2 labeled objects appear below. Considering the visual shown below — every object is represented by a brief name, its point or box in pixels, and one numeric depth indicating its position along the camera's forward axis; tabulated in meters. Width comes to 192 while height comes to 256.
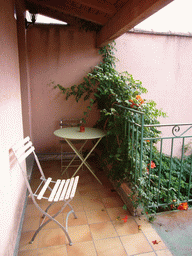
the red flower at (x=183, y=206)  2.71
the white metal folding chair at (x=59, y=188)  2.03
